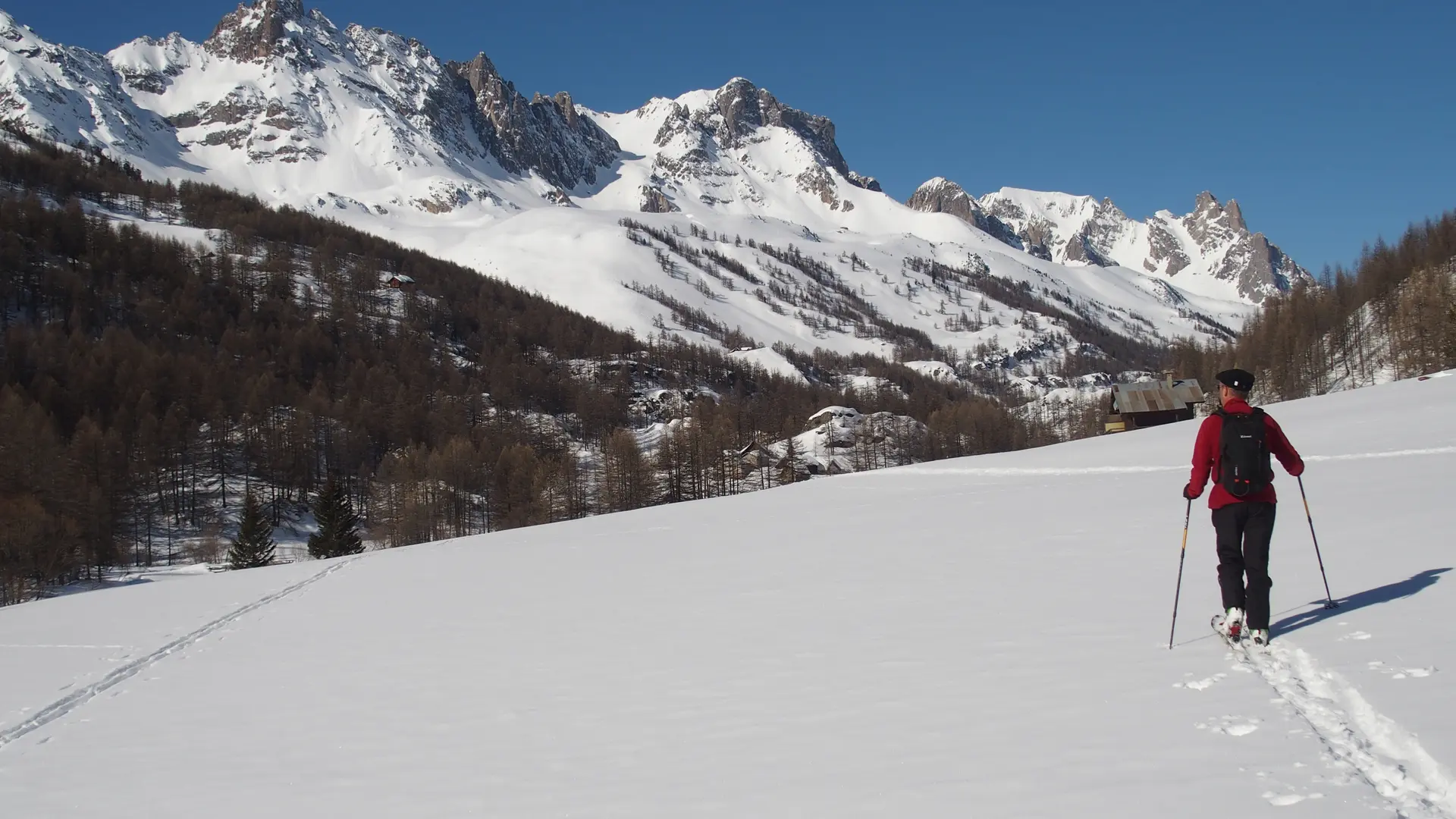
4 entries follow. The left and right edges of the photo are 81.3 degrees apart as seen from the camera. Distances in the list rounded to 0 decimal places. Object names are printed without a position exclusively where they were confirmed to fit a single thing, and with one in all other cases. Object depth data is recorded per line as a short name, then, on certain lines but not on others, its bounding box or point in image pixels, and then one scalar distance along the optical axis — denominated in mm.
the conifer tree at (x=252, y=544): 55500
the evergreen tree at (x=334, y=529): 55938
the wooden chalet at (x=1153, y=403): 77625
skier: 8422
